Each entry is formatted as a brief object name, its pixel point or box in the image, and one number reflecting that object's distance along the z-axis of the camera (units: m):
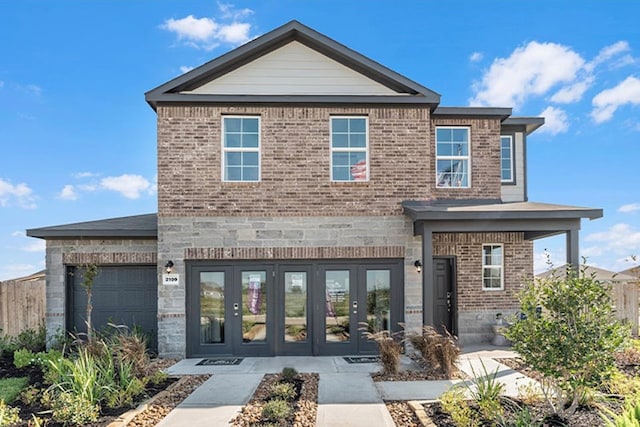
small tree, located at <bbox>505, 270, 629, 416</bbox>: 5.00
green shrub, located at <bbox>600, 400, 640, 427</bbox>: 3.82
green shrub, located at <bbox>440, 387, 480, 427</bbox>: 4.94
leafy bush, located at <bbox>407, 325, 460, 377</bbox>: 7.56
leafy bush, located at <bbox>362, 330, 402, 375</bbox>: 7.62
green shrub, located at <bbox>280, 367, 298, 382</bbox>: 7.29
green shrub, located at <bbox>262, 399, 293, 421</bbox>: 5.44
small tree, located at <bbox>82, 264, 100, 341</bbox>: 8.88
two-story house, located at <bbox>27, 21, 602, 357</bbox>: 9.56
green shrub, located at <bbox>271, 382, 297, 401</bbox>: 6.28
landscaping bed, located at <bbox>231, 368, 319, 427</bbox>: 5.43
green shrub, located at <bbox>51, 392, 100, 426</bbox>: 5.37
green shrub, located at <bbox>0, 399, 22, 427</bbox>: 5.11
